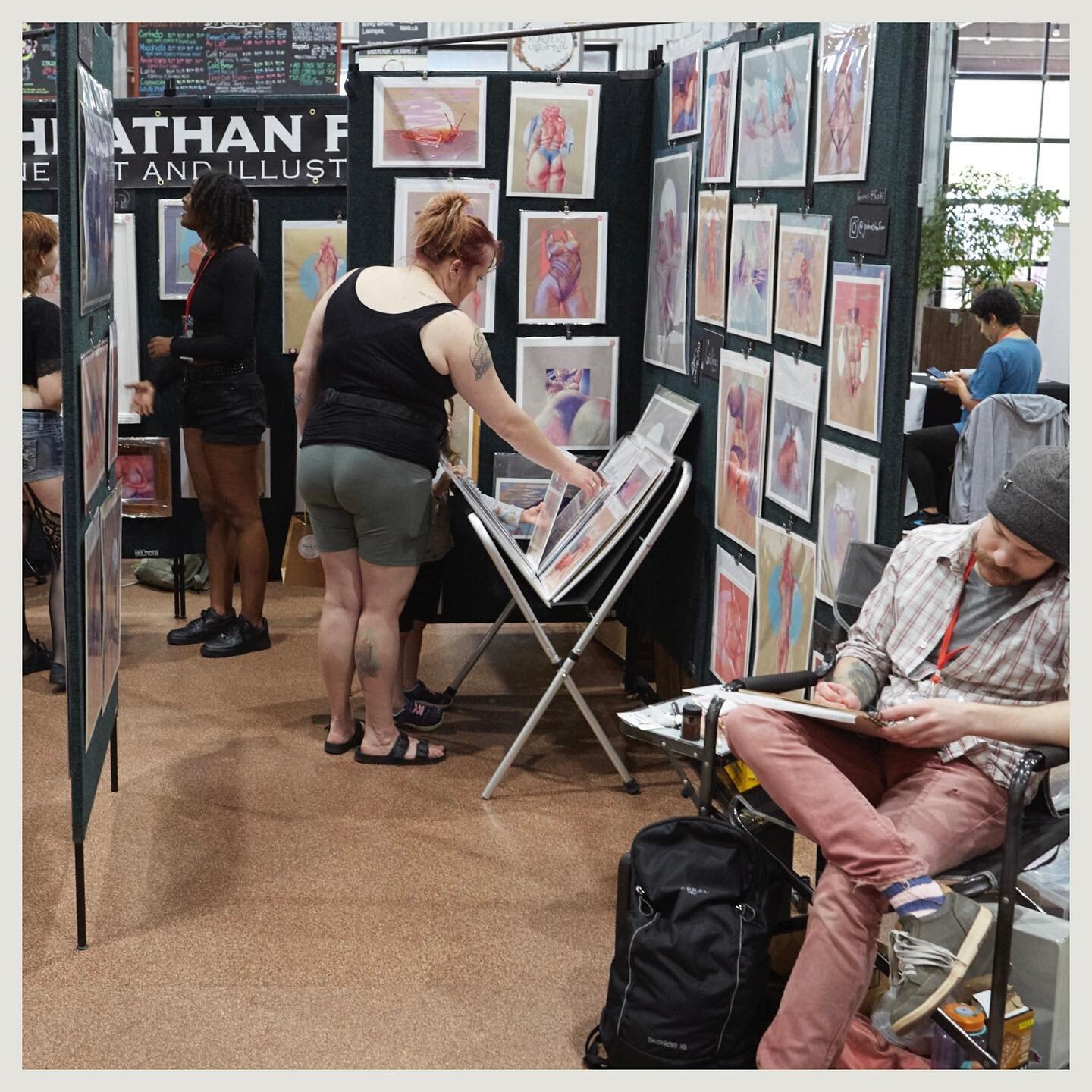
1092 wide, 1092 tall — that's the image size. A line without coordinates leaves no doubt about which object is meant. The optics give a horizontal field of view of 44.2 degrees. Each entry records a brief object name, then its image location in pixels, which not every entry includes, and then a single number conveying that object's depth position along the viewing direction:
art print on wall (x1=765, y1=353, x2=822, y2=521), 3.24
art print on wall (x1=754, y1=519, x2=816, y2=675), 3.30
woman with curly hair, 4.80
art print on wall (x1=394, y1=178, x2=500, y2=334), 4.43
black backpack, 2.38
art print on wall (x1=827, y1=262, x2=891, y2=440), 2.86
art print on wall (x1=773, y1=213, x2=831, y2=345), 3.15
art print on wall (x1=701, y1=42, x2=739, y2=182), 3.70
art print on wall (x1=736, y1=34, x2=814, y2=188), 3.23
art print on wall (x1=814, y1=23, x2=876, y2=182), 2.88
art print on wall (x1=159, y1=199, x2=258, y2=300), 5.48
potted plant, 6.63
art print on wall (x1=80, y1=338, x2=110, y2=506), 2.71
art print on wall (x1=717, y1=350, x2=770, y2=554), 3.58
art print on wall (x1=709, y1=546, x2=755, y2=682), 3.72
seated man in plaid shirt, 2.24
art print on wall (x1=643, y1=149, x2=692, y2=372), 4.15
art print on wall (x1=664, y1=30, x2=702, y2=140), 4.00
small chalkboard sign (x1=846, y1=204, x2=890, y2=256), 2.81
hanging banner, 5.38
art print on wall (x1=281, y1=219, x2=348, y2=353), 5.50
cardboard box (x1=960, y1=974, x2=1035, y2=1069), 2.28
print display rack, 3.78
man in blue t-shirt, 4.96
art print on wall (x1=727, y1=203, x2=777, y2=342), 3.48
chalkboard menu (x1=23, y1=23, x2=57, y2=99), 7.60
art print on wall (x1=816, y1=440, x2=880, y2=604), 2.95
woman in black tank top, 3.61
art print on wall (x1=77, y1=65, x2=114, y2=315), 2.64
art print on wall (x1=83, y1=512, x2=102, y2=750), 2.82
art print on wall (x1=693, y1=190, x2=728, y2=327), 3.81
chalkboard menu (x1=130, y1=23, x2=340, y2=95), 8.20
